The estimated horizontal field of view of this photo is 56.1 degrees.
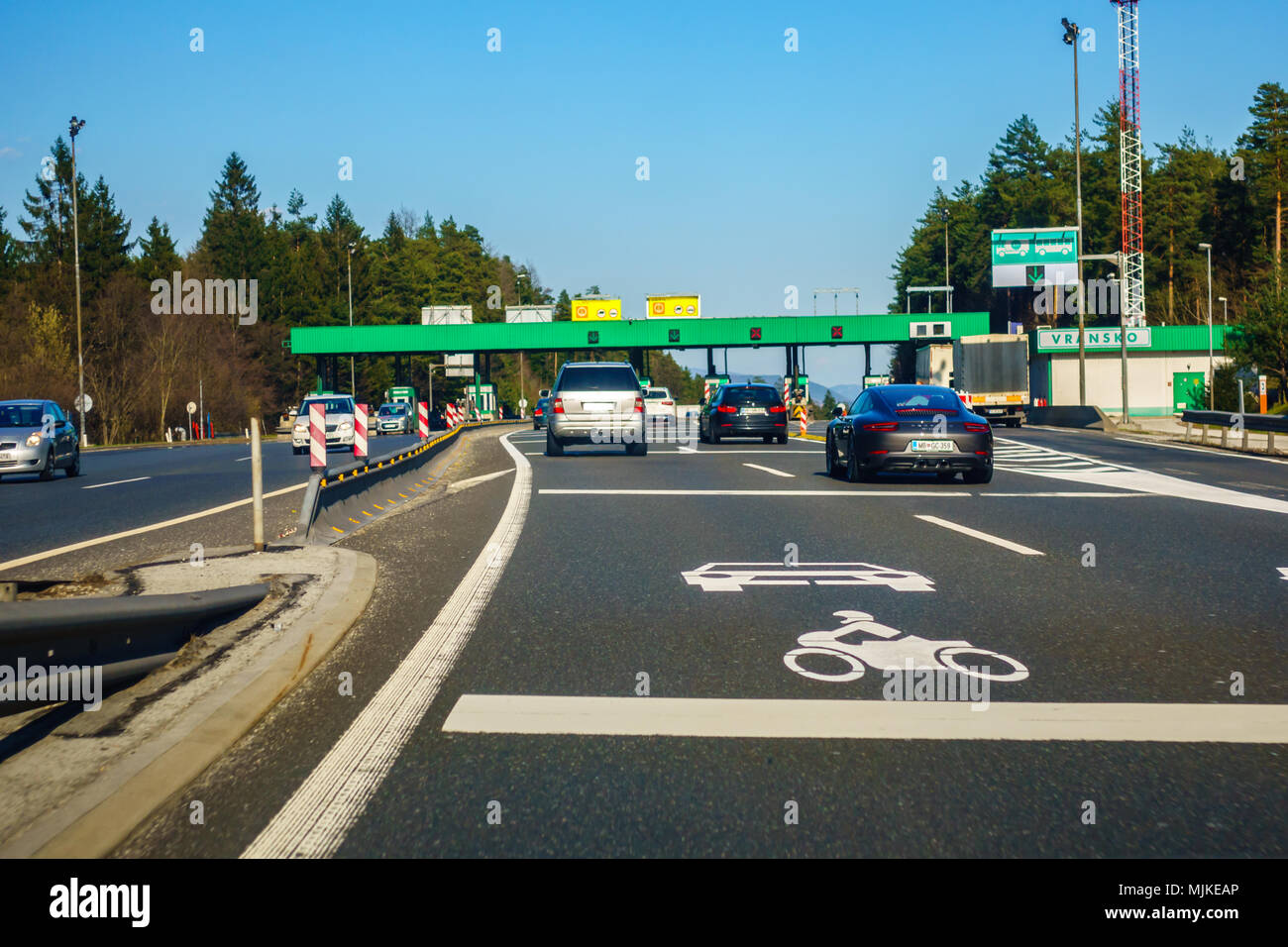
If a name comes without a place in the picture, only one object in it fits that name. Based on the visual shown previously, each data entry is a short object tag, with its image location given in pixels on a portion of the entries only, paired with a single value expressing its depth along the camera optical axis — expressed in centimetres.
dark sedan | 3250
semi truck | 4550
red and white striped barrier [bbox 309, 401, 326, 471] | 1295
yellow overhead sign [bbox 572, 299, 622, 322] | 8319
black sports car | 1723
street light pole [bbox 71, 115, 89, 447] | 5031
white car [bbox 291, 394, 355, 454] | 3481
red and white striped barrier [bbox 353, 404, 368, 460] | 1797
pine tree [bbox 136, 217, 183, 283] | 10431
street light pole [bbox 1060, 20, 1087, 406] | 4701
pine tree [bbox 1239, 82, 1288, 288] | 8788
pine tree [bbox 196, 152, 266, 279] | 11619
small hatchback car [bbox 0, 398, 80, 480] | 2306
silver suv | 2544
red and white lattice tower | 7344
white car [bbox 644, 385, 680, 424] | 5700
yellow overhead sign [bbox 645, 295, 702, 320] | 8262
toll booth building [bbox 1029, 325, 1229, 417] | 6875
